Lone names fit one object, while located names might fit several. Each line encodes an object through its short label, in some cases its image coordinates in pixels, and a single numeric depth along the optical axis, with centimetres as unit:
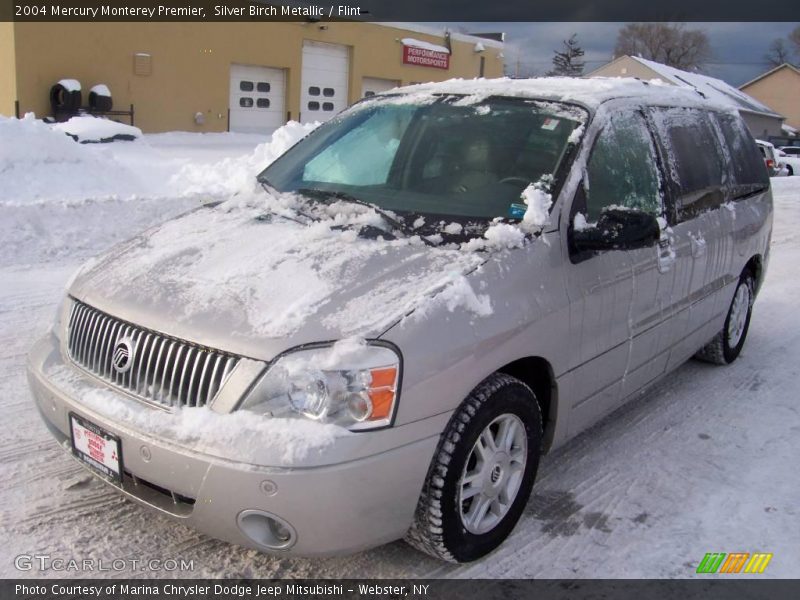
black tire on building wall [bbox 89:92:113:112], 1852
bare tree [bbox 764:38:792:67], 7781
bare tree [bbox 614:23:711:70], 7281
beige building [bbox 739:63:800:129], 5969
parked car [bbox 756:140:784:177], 2140
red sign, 2673
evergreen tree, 7650
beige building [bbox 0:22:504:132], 1788
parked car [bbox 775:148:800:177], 2676
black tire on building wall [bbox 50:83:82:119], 1781
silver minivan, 247
